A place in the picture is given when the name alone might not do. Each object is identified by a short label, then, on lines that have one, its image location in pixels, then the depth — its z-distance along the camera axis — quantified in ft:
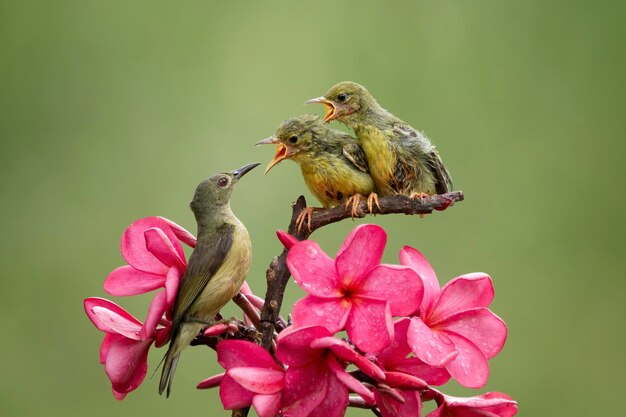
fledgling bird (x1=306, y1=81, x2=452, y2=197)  13.82
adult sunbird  13.25
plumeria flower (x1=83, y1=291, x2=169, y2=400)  13.23
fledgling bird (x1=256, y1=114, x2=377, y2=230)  13.76
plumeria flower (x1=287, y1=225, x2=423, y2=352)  13.13
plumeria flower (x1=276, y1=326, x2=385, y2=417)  13.10
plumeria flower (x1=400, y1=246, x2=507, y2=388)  13.18
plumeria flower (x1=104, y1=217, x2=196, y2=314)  13.27
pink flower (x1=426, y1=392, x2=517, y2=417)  13.22
